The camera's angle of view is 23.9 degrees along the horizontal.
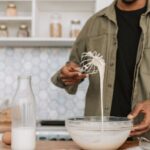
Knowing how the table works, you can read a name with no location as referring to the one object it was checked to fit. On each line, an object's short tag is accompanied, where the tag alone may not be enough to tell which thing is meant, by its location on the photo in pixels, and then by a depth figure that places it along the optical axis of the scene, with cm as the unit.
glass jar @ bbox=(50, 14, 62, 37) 243
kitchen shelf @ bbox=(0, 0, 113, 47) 239
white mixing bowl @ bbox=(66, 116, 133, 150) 98
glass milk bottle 103
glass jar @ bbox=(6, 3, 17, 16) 247
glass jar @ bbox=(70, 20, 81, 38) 243
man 149
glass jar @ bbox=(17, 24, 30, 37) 244
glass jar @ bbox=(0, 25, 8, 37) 244
